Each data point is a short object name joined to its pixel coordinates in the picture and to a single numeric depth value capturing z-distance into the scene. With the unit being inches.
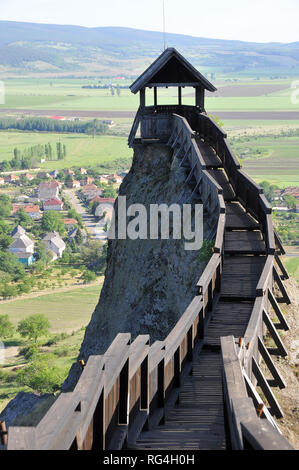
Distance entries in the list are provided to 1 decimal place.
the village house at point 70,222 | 7417.3
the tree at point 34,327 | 4170.8
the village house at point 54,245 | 6378.0
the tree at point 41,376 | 3126.7
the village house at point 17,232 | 6963.6
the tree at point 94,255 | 5816.9
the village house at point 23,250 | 6402.6
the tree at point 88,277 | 5305.1
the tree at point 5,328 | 4284.0
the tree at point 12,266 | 5787.4
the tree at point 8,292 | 5324.8
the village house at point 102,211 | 7726.4
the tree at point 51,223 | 7185.0
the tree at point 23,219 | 7652.6
